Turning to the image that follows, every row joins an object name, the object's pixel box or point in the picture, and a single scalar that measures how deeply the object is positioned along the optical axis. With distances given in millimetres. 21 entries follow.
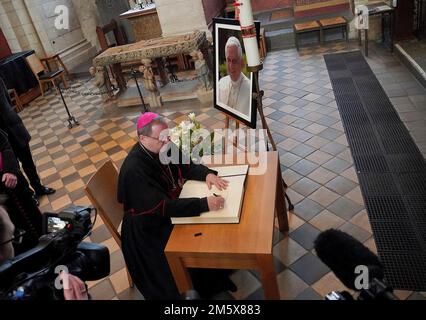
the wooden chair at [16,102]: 8559
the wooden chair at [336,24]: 7834
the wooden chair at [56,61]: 9666
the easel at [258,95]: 2904
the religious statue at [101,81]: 7258
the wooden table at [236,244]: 2080
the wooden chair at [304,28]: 8023
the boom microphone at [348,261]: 1078
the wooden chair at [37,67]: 9016
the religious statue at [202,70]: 6352
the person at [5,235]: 1886
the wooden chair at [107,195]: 2641
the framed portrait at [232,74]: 3199
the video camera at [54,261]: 1347
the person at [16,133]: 3941
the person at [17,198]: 3230
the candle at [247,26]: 2715
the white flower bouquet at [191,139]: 2914
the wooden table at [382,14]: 6922
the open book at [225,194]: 2273
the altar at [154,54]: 6402
